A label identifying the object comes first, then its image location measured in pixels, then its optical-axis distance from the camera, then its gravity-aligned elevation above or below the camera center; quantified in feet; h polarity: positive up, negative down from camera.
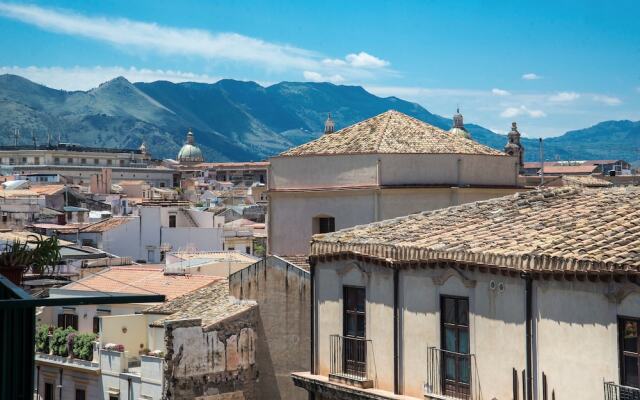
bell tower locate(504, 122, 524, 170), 393.00 +34.32
